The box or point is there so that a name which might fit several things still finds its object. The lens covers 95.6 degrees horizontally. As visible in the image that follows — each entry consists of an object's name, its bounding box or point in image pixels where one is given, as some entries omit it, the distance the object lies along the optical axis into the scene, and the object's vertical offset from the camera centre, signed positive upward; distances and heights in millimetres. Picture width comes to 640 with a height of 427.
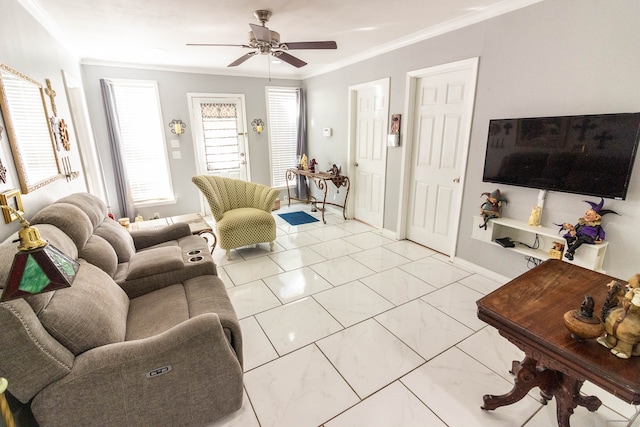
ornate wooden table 1022 -775
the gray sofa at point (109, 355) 1097 -938
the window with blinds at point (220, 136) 5156 +83
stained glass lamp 854 -375
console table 4945 -736
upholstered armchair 3545 -902
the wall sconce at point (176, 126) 4833 +243
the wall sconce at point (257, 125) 5518 +285
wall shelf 2146 -875
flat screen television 2010 -113
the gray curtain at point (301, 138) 5768 +40
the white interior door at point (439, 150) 3133 -124
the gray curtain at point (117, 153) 4266 -172
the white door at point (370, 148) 4203 -135
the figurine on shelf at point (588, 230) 2113 -666
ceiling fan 2410 +852
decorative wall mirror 1700 +86
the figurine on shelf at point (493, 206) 2811 -635
